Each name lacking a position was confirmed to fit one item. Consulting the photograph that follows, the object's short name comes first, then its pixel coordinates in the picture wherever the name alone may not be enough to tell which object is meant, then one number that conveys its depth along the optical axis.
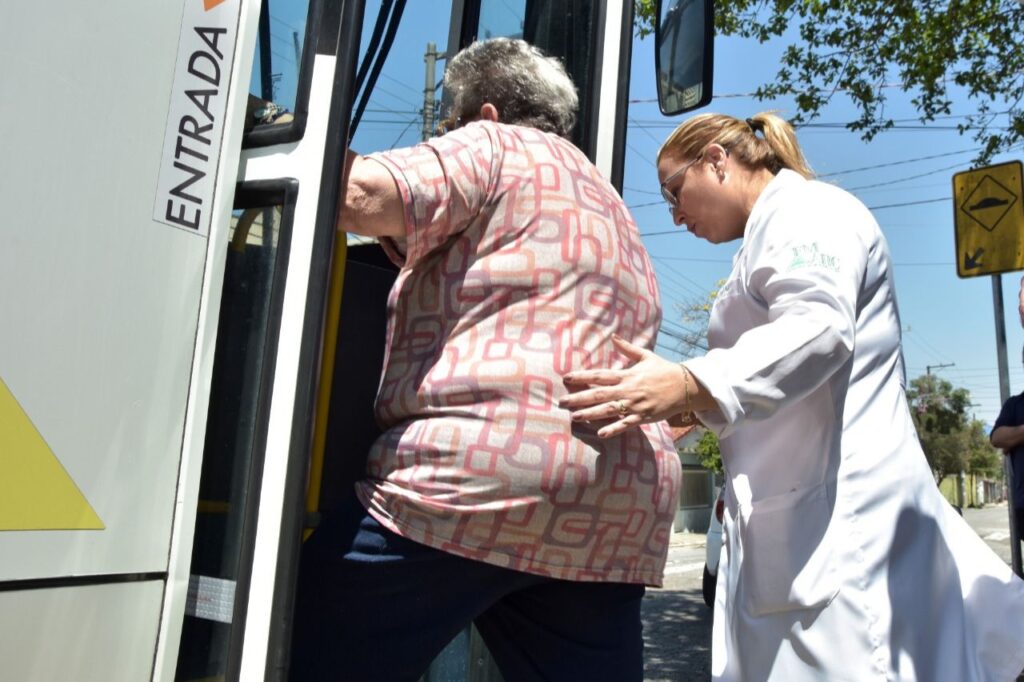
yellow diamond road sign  5.08
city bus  1.24
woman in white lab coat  1.62
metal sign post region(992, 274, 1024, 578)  5.71
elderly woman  1.57
